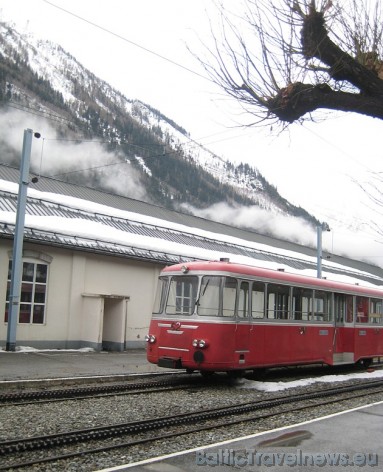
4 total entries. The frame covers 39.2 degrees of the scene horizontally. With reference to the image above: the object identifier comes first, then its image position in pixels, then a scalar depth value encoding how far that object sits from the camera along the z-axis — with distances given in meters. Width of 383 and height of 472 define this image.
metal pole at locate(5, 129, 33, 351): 17.02
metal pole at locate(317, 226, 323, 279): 31.19
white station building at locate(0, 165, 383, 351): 19.25
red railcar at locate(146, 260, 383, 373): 11.86
